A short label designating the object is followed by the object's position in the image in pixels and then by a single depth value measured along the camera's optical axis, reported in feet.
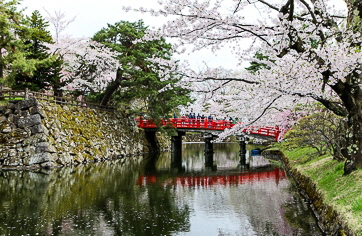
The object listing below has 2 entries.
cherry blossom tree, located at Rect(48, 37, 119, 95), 75.66
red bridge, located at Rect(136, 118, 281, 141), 91.94
